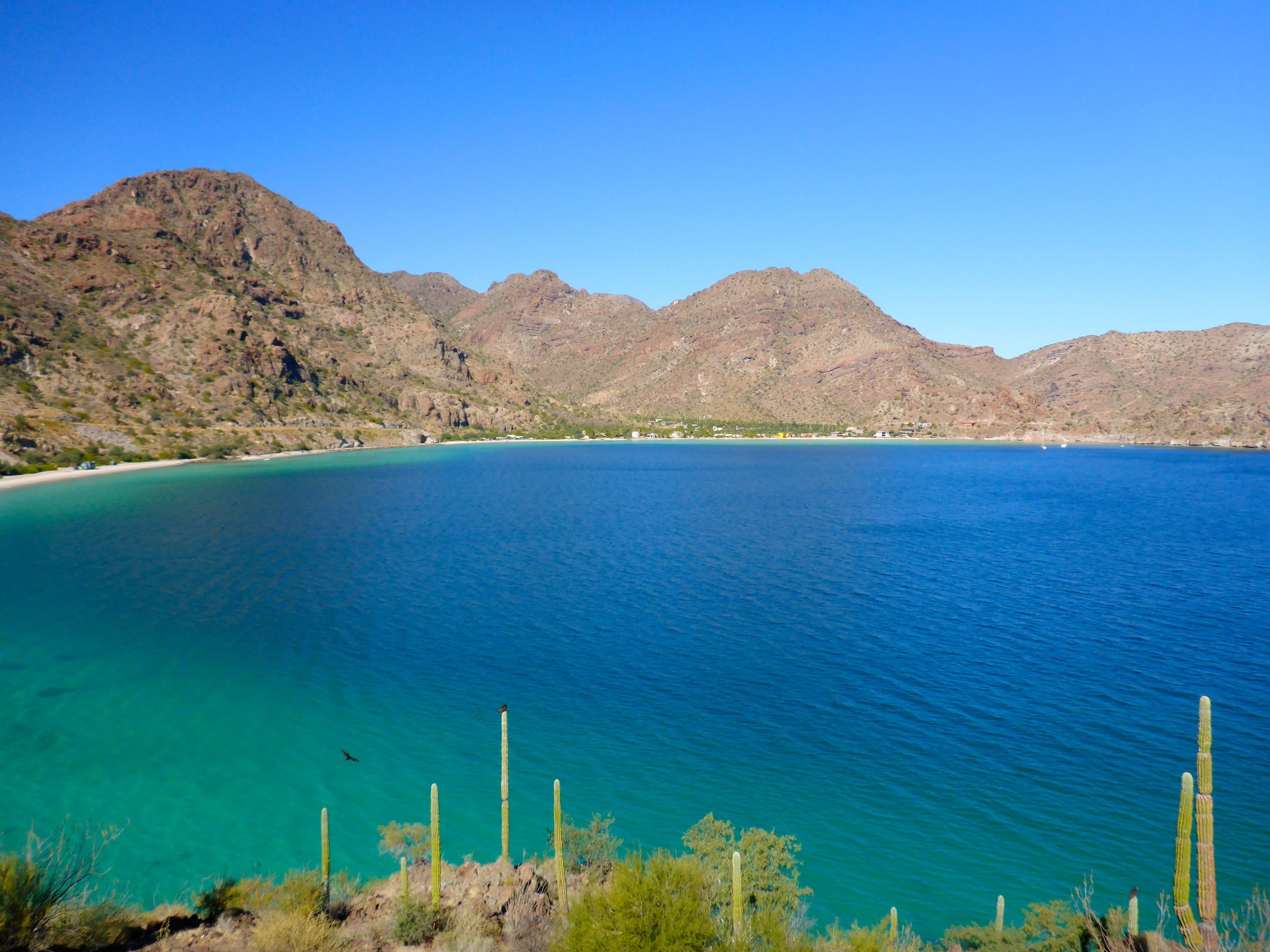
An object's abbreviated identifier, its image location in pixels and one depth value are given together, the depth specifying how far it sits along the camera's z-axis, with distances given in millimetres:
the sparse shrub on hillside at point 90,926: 10648
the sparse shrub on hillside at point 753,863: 13914
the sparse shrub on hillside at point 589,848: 15492
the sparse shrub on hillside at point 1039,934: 12164
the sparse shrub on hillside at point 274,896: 12562
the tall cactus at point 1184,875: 9094
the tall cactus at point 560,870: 13516
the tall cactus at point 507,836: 14453
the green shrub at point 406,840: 16375
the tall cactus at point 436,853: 13180
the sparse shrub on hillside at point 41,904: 10016
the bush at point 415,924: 12172
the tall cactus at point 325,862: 13188
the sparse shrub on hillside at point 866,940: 11016
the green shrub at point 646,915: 9914
